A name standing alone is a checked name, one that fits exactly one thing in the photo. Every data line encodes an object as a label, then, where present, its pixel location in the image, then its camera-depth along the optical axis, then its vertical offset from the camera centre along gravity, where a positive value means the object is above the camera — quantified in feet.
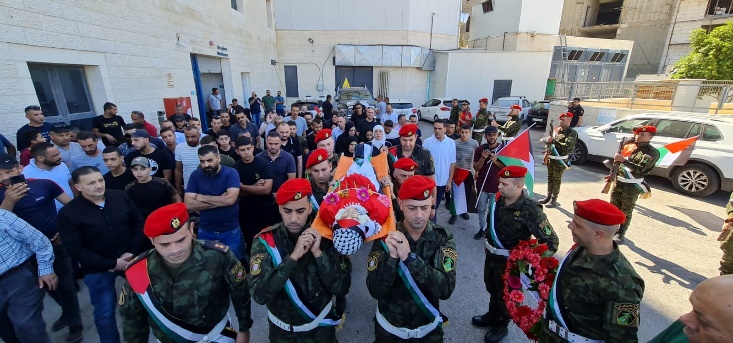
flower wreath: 7.89 -5.07
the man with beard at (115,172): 11.59 -3.25
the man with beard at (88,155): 13.83 -3.11
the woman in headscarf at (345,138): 21.04 -3.60
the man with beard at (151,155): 13.88 -3.20
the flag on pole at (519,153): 15.56 -3.35
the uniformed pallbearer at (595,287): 6.23 -4.13
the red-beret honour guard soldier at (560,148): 20.95 -4.22
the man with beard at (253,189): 13.42 -4.36
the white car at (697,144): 22.61 -4.54
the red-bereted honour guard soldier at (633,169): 16.28 -4.39
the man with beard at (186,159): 15.34 -3.55
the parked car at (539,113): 51.65 -4.67
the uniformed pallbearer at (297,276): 6.70 -4.13
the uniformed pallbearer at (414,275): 6.64 -4.00
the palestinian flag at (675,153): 17.78 -3.87
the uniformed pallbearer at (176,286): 6.55 -4.24
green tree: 50.08 +4.39
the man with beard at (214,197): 11.57 -4.07
